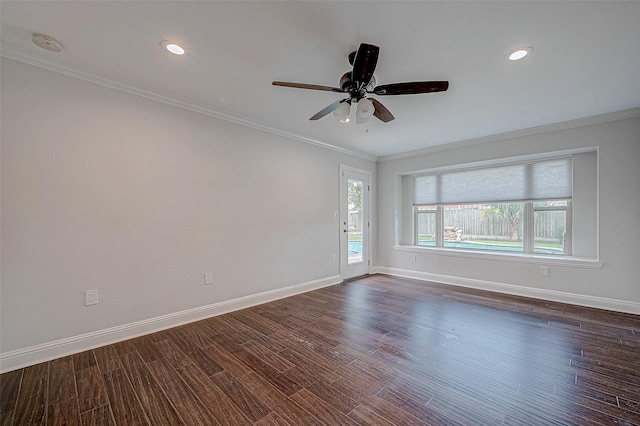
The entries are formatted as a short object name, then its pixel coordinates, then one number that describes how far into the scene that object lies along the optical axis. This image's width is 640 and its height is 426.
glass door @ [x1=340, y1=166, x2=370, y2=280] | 4.97
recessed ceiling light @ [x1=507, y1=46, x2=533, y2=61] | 2.07
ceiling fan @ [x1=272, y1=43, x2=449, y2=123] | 1.84
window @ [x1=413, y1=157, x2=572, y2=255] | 3.97
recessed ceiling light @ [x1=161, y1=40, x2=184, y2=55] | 2.02
